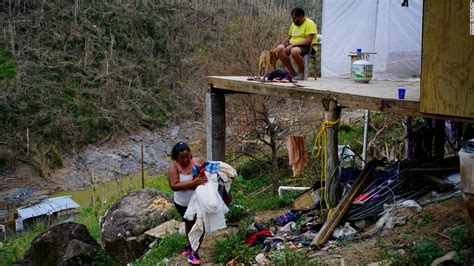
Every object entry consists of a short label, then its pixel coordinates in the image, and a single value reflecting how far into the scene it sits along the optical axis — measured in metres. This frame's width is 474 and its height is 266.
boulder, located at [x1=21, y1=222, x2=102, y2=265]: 7.51
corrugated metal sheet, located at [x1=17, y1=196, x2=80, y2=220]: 14.20
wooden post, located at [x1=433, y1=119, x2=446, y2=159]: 7.15
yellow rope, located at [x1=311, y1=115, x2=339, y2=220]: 5.72
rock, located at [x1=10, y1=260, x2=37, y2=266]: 7.23
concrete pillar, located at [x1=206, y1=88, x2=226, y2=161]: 7.99
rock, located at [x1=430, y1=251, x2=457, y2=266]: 4.15
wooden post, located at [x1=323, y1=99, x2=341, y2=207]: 5.62
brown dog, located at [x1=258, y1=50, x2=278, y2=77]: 7.26
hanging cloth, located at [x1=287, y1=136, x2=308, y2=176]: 6.90
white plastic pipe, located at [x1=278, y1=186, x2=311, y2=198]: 8.88
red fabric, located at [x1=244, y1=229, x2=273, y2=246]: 5.90
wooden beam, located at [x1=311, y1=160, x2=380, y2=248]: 5.37
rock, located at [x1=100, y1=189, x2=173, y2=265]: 7.78
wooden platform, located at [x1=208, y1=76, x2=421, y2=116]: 4.78
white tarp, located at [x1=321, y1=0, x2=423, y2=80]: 8.38
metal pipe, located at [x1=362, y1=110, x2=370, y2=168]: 9.27
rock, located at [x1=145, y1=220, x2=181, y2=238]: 7.50
